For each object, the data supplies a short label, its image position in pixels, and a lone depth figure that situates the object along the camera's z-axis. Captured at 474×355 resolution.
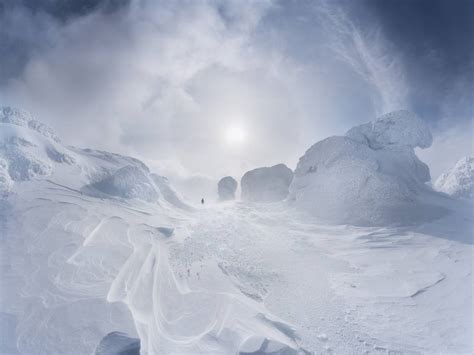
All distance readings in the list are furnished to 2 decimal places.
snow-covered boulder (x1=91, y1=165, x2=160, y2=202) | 10.90
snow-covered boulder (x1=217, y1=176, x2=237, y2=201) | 32.59
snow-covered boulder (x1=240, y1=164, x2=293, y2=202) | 26.44
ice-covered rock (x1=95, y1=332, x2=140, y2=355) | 3.44
